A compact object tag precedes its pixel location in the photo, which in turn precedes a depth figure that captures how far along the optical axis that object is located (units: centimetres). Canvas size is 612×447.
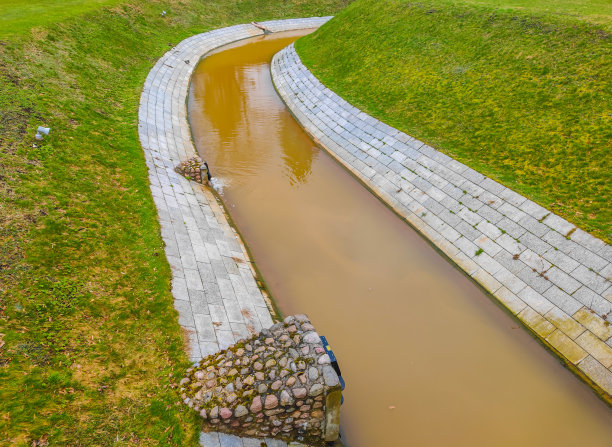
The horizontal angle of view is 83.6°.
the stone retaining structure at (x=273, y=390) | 727
